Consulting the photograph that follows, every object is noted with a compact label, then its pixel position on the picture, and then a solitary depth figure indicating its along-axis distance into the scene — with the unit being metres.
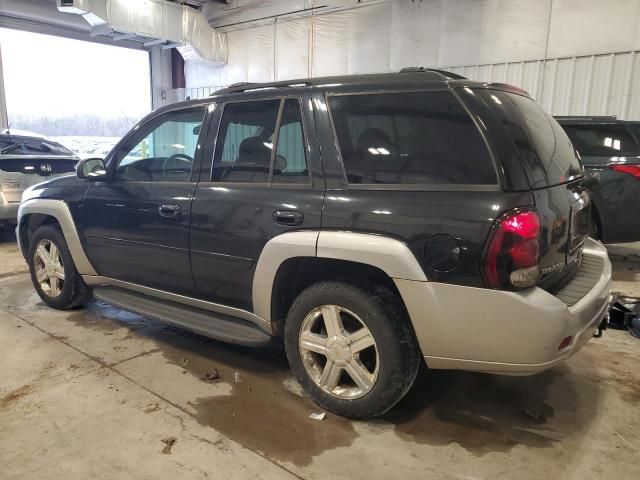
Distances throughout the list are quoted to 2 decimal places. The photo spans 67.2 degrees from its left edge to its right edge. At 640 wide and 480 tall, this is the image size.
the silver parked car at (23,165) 6.47
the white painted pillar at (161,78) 11.66
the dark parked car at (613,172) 5.18
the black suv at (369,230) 2.02
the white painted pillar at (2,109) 9.32
